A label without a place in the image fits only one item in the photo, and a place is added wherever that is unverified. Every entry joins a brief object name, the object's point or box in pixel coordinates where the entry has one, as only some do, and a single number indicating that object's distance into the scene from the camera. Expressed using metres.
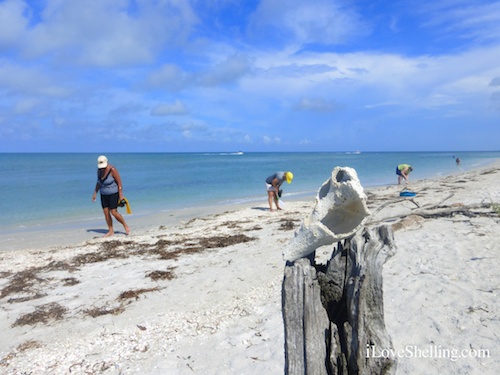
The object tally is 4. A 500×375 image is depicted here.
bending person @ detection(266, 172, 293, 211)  12.94
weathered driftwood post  2.08
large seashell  2.08
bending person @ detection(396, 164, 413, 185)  21.08
